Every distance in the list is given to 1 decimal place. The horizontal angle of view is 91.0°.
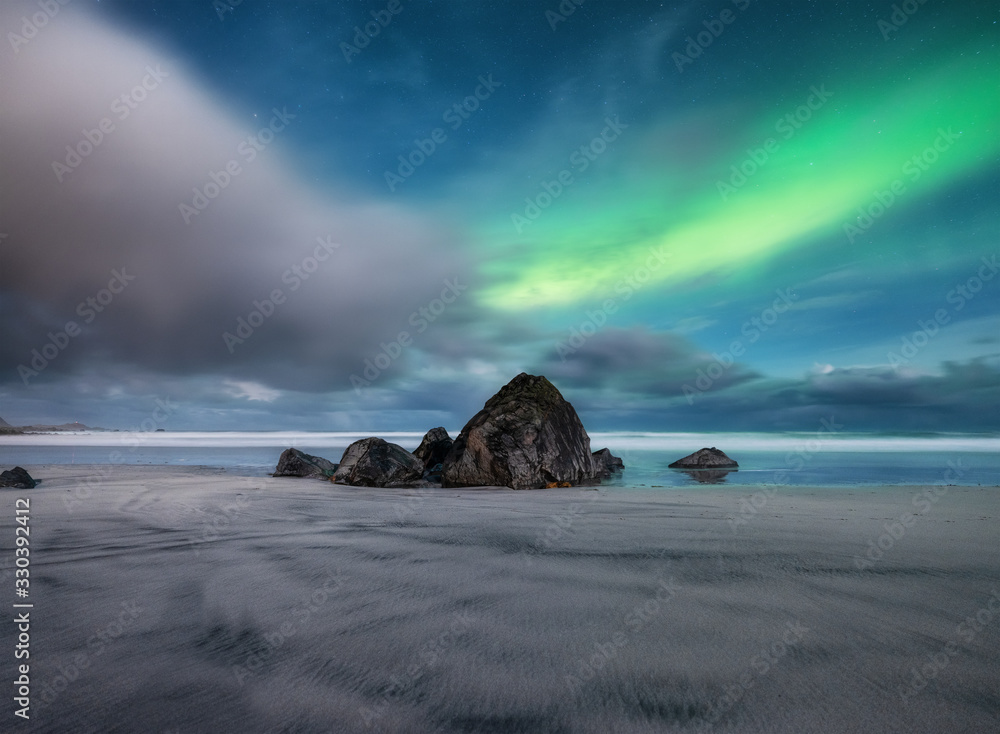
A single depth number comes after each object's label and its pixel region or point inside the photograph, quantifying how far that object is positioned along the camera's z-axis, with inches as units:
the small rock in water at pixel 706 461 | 465.7
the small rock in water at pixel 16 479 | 239.8
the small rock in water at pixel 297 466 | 365.7
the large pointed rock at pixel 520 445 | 306.7
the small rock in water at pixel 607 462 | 395.8
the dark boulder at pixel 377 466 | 305.9
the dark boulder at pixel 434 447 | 394.0
